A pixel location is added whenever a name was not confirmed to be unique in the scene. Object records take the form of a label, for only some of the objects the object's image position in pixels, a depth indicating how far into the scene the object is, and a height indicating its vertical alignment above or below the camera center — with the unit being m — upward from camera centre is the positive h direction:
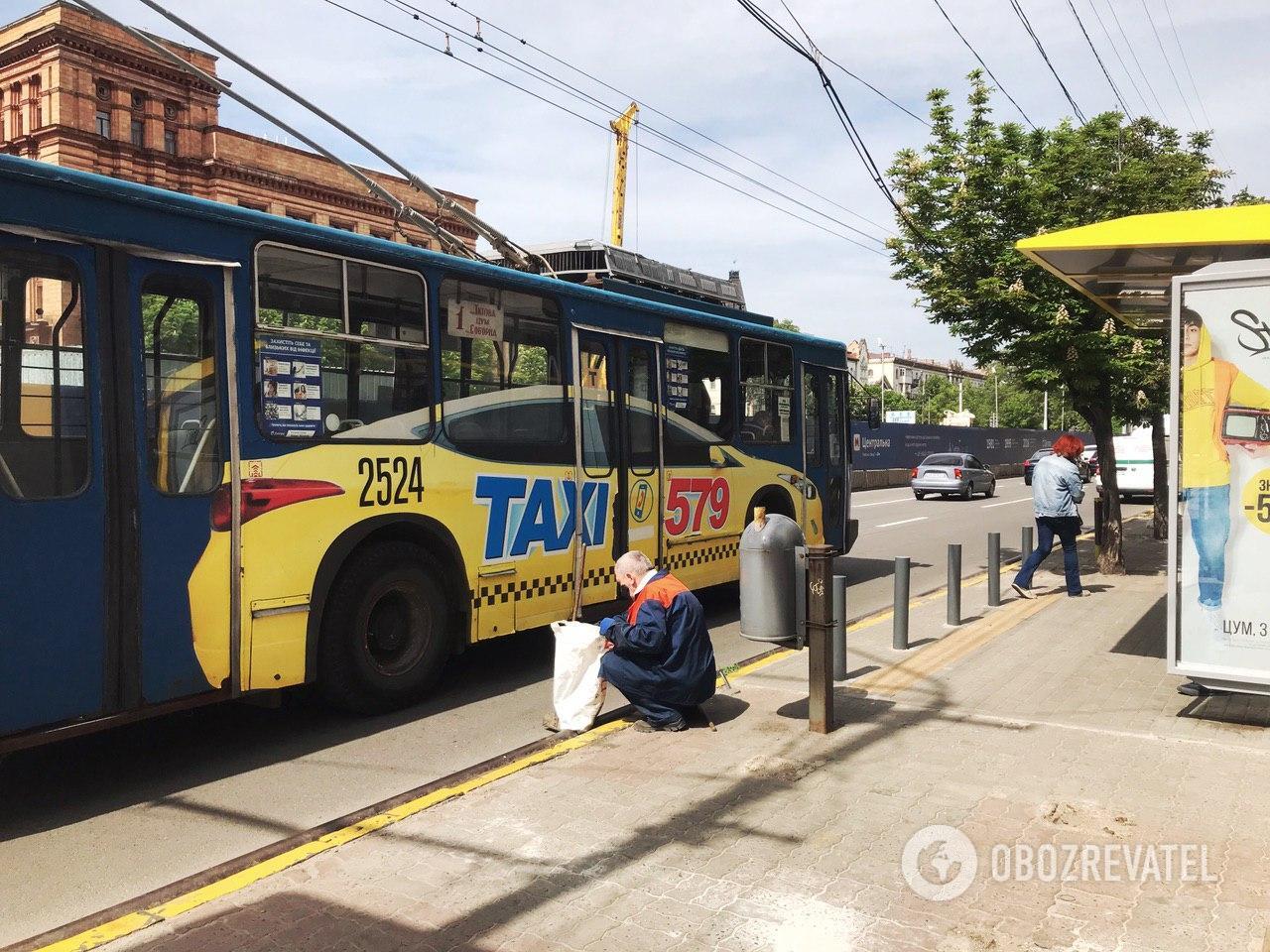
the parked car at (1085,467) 28.06 -0.25
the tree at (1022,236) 12.65 +2.84
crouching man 6.18 -1.09
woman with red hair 11.23 -0.47
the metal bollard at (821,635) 6.14 -1.02
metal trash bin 6.39 -0.74
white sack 6.38 -1.30
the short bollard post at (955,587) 9.71 -1.18
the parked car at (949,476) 32.47 -0.50
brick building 40.12 +14.01
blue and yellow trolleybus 4.97 +0.10
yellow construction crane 41.97 +11.45
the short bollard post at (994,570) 10.88 -1.18
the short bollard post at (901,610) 8.59 -1.22
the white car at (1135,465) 27.67 -0.19
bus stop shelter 6.13 -0.05
